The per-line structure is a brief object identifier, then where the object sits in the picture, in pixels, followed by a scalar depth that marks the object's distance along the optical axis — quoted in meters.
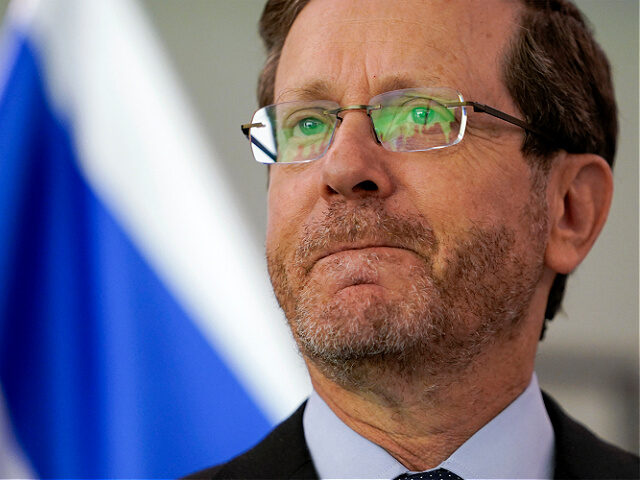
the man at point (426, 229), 1.70
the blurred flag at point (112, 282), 1.88
